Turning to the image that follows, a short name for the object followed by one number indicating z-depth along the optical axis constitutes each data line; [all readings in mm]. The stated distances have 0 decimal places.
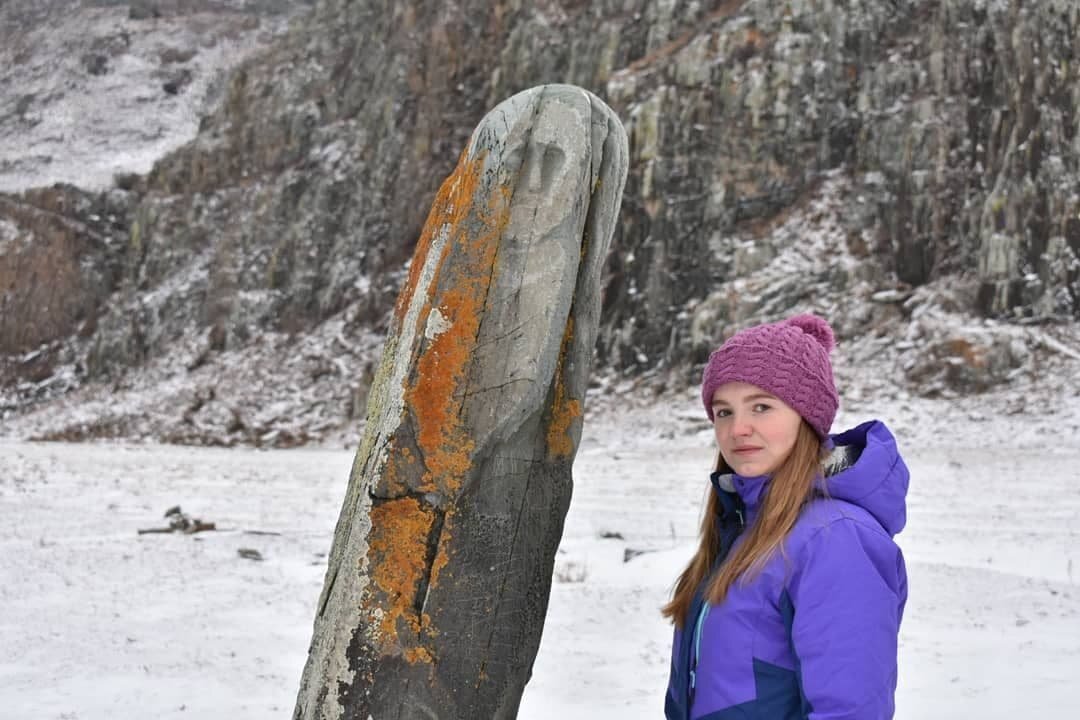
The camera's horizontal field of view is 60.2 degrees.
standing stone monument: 3125
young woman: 2010
